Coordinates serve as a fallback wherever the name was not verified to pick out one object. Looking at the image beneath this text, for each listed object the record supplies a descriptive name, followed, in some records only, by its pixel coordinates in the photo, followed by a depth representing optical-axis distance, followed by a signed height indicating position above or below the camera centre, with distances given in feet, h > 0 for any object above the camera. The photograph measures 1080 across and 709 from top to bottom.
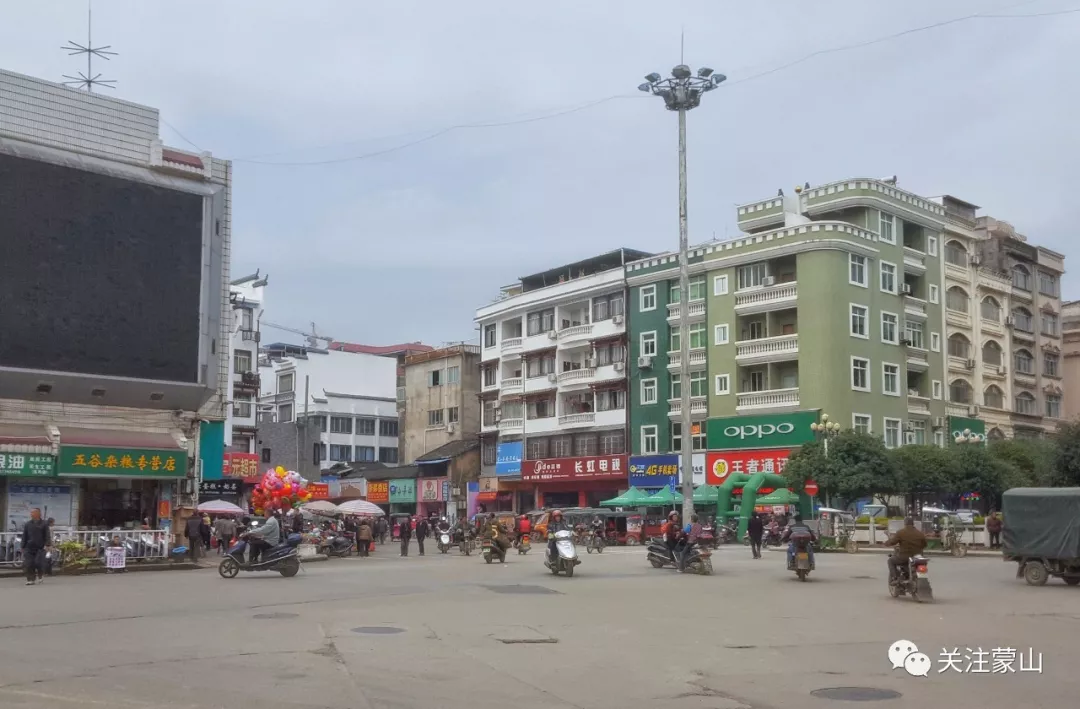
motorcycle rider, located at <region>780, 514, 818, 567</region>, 77.36 -4.35
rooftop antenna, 105.29 +39.46
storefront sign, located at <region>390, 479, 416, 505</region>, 234.17 -4.59
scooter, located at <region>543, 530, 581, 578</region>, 80.89 -6.14
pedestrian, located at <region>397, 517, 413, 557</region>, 127.03 -7.26
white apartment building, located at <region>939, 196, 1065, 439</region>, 196.34 +27.26
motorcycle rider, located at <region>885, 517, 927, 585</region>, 61.82 -4.13
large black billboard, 89.97 +16.58
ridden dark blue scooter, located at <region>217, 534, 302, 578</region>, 78.23 -6.34
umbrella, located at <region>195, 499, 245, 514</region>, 131.85 -4.58
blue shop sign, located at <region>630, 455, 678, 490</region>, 185.16 -0.07
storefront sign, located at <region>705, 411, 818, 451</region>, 168.45 +6.26
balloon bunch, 122.52 -2.33
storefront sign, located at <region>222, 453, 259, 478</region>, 196.42 +0.87
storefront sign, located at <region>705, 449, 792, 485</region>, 170.50 +1.33
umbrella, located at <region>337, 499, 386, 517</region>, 148.97 -5.16
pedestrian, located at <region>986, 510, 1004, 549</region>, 128.47 -6.49
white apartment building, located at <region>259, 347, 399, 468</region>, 266.77 +17.00
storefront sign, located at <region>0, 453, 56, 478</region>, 87.25 +0.34
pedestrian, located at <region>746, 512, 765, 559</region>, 109.19 -6.22
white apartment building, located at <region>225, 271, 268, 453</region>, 206.18 +18.76
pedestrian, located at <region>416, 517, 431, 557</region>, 134.72 -7.56
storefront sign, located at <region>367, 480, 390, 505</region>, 240.53 -4.71
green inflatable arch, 143.43 -2.40
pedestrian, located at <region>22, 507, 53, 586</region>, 70.13 -4.78
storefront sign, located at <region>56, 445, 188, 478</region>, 90.58 +0.57
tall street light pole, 108.78 +36.37
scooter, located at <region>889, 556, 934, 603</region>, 60.39 -6.03
